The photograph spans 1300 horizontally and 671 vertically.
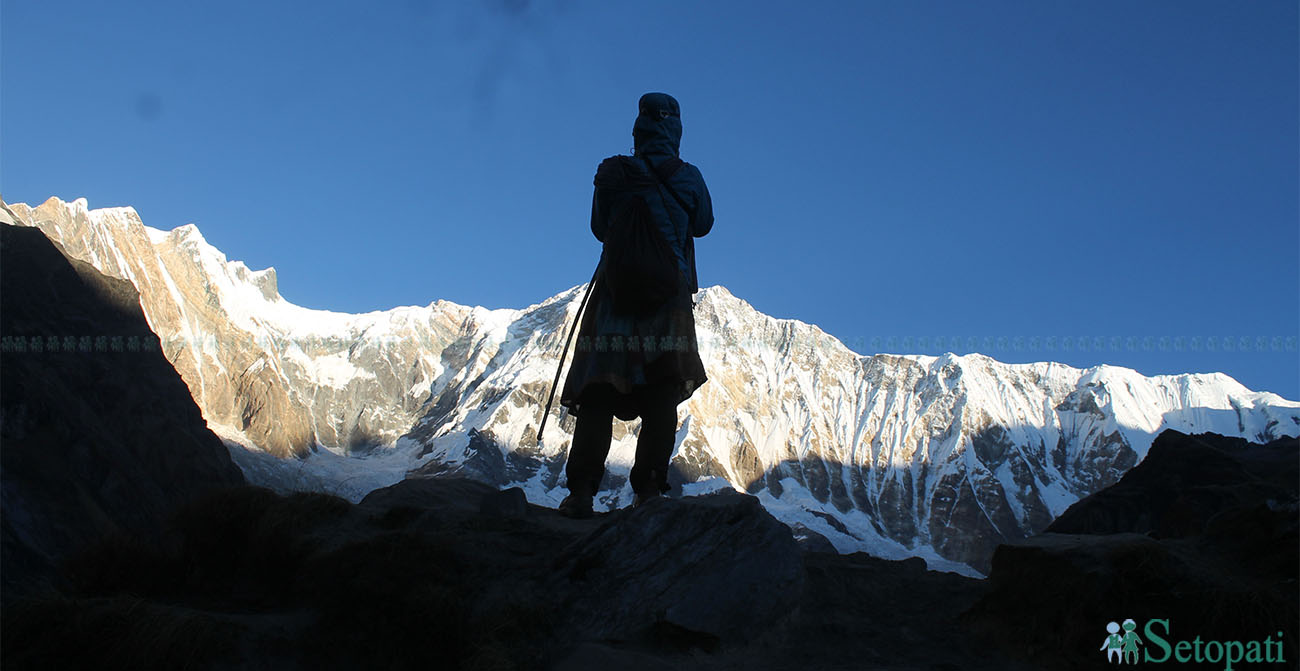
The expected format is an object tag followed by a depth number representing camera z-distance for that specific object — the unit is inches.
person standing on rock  319.6
